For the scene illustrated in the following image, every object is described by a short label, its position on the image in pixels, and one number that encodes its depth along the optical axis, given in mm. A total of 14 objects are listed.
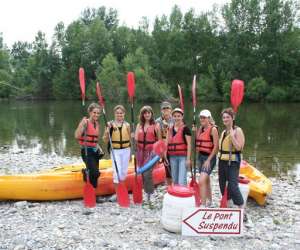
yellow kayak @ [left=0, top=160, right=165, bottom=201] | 5547
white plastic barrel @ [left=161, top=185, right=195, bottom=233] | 4215
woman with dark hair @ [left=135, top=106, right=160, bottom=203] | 5191
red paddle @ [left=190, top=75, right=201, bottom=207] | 5211
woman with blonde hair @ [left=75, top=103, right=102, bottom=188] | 5215
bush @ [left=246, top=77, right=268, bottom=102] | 38562
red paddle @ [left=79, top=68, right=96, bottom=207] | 5312
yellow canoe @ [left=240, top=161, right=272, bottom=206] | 5469
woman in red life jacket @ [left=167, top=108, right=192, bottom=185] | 4930
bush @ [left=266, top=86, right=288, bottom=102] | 38625
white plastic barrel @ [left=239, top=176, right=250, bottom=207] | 5000
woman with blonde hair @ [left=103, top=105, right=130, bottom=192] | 5273
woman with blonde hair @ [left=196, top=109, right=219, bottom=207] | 4805
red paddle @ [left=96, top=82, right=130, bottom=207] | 5328
